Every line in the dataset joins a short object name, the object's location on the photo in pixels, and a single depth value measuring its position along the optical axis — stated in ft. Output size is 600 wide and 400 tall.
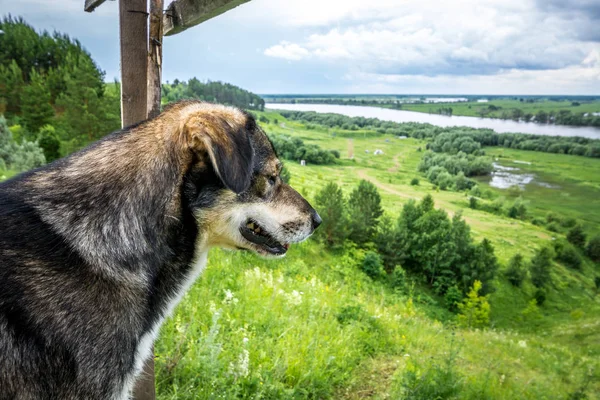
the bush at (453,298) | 183.01
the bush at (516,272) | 233.55
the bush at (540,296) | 221.46
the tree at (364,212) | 190.29
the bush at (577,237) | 319.94
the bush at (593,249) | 299.91
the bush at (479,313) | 118.91
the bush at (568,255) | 285.43
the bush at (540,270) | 235.61
